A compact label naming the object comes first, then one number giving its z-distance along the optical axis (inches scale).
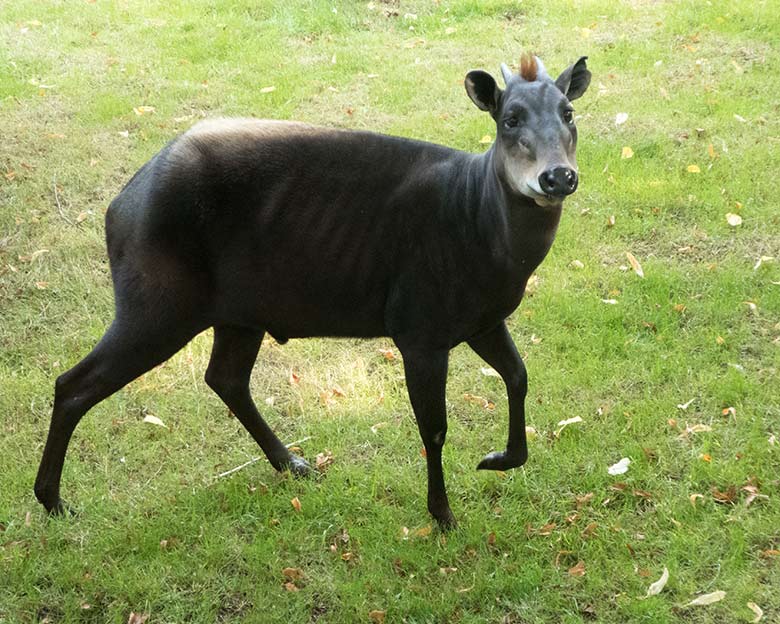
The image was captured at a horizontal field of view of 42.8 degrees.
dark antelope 162.7
